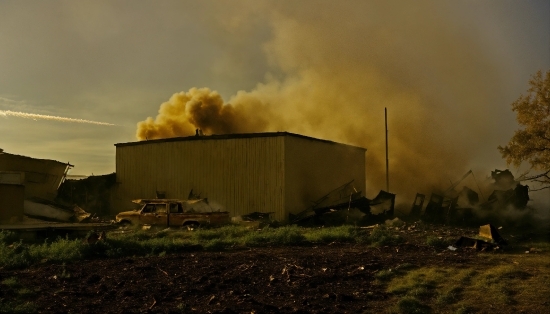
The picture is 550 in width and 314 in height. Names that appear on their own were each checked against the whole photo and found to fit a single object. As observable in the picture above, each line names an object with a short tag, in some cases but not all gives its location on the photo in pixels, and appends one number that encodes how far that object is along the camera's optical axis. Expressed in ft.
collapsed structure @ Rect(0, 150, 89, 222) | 64.95
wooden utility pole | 117.64
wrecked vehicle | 68.80
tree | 67.05
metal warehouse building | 85.85
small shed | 63.98
